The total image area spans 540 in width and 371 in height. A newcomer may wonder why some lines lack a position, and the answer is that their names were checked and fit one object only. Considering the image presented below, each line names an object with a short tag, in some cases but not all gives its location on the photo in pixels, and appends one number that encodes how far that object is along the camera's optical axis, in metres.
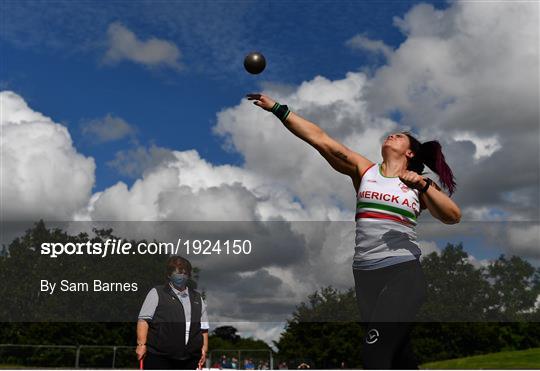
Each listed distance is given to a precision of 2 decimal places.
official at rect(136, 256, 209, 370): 8.14
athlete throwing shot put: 4.93
